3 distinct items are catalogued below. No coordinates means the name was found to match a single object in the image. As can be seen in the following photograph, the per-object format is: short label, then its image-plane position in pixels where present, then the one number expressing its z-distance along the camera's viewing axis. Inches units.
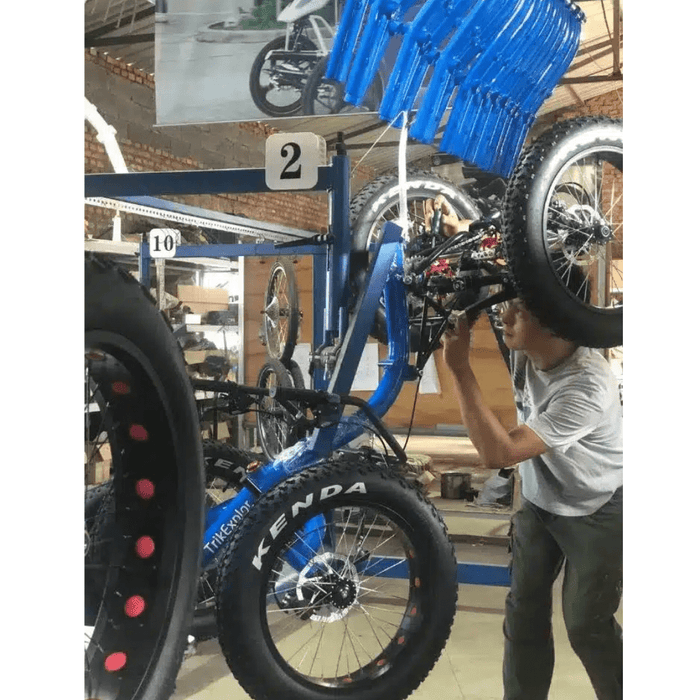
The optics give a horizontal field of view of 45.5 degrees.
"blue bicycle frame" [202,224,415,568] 64.1
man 62.7
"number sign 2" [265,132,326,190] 67.4
